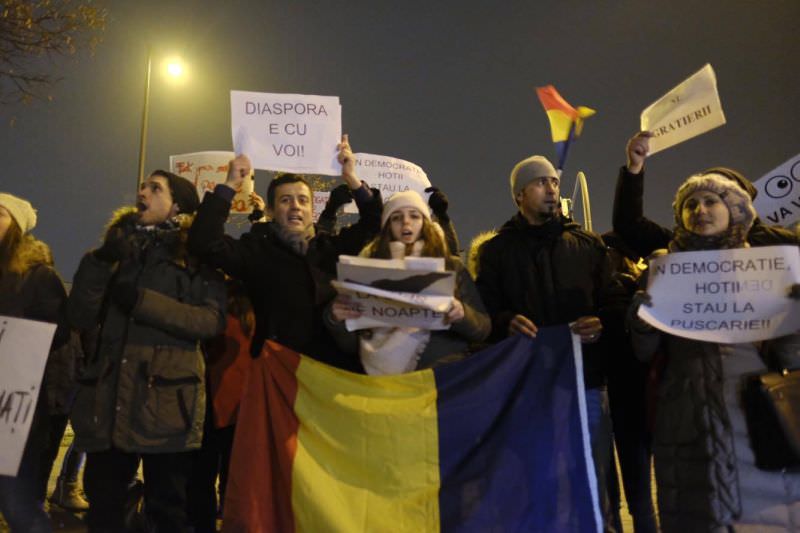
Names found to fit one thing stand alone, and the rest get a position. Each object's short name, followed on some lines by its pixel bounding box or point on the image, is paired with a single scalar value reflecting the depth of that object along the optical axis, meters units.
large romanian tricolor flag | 3.12
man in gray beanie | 3.52
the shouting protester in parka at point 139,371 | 3.20
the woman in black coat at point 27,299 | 3.38
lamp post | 12.36
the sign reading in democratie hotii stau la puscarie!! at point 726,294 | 2.85
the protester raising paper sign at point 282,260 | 3.61
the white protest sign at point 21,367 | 3.37
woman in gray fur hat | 2.78
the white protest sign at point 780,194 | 4.10
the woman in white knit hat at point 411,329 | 3.32
